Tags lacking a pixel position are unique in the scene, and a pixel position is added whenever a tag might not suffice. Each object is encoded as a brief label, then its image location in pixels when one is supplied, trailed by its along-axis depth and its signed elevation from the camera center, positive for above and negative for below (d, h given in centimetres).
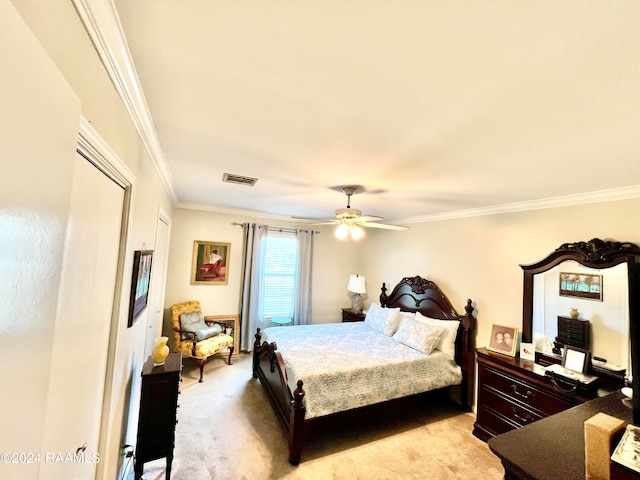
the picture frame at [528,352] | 268 -84
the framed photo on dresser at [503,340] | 278 -77
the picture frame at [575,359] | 224 -75
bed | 245 -109
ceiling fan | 273 +40
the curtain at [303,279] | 501 -43
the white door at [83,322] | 96 -34
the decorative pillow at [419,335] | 319 -91
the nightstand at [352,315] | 493 -105
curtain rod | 465 +49
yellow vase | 212 -84
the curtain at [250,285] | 457 -55
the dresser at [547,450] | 95 -71
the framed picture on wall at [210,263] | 436 -20
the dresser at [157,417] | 193 -125
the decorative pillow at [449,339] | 326 -93
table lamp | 502 -55
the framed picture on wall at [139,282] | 173 -25
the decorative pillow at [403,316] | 394 -79
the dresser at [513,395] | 222 -114
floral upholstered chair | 363 -121
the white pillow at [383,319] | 385 -89
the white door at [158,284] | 274 -45
